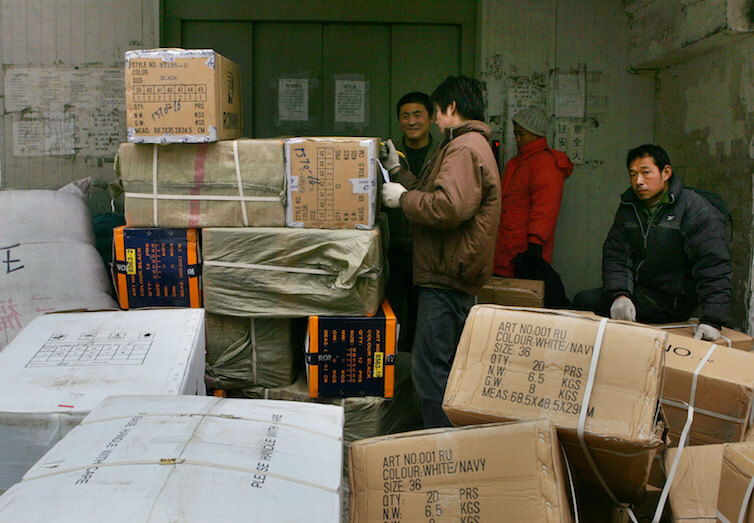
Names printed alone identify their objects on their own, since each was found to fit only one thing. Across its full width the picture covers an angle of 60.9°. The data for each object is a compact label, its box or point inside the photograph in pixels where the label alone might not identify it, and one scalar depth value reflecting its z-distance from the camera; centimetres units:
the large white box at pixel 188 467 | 113
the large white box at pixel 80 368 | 178
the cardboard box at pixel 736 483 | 130
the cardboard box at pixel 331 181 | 286
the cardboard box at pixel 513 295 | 355
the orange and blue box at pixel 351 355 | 293
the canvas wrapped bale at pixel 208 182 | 289
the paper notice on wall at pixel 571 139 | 445
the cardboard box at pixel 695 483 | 175
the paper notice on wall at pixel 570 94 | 443
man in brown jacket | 270
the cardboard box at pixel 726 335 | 278
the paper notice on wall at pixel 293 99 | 451
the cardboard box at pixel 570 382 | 158
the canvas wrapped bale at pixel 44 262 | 296
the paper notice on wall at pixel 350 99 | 451
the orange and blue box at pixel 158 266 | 295
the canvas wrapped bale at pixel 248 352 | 304
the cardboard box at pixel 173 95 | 276
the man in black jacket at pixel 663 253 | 288
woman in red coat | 395
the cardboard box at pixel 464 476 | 149
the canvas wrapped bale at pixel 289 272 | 287
